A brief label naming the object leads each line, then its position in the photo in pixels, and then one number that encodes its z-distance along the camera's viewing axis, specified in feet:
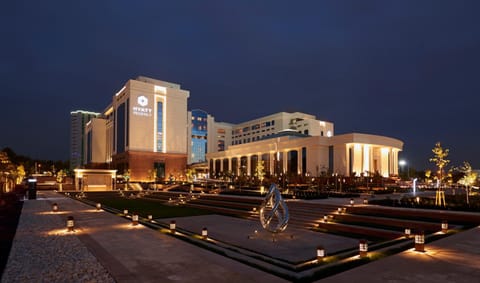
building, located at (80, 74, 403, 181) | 243.81
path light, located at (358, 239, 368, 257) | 35.60
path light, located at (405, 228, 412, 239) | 47.07
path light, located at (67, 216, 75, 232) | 54.24
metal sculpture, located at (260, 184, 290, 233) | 47.70
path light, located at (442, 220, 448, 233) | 50.02
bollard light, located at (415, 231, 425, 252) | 36.58
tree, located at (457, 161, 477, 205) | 105.15
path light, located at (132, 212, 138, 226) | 59.62
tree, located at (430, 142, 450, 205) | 81.92
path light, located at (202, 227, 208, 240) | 48.00
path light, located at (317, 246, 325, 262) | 35.45
